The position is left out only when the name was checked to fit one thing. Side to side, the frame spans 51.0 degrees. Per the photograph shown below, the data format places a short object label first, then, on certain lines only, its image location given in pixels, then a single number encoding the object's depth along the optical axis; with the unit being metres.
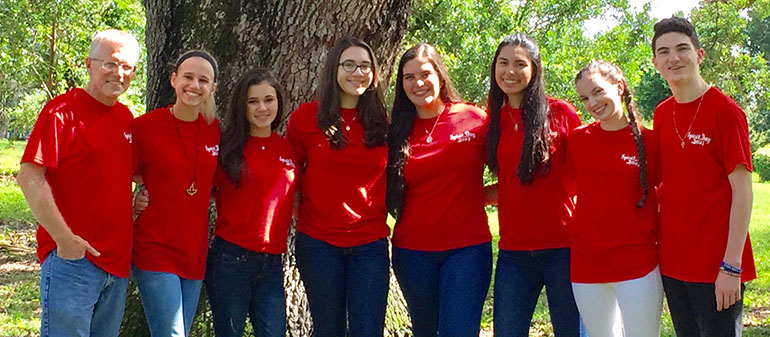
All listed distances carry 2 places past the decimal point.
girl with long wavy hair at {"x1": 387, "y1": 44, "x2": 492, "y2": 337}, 4.23
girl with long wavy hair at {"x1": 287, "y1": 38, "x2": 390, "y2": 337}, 4.25
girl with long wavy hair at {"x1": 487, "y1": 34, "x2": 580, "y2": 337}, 4.14
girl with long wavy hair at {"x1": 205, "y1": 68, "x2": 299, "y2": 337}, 4.12
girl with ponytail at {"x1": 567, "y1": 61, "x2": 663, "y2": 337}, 3.86
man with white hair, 3.59
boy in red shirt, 3.66
